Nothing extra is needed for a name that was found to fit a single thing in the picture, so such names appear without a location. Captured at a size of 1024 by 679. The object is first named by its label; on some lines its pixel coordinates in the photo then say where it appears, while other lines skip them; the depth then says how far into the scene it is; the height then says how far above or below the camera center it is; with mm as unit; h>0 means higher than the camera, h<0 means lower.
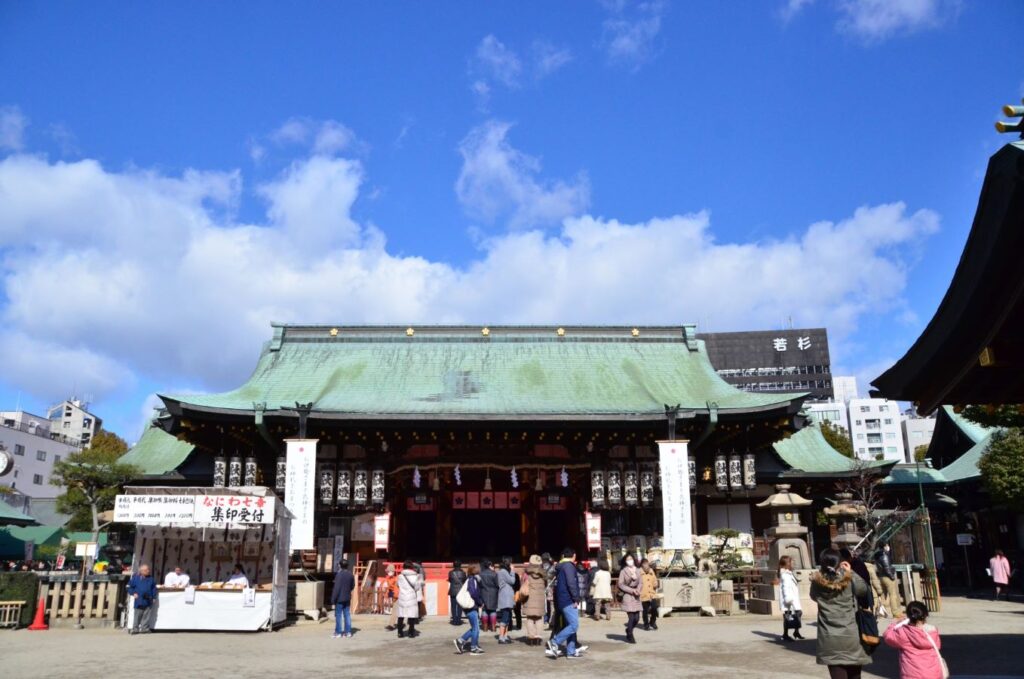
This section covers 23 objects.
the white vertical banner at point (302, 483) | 21967 +1404
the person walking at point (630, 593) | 14836 -1200
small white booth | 16797 -135
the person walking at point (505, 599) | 15180 -1307
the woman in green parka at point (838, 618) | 7844 -921
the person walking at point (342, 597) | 16031 -1303
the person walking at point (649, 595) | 16609 -1382
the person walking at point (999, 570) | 24016 -1357
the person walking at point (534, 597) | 14461 -1222
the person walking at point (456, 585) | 18609 -1254
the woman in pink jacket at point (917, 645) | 7090 -1074
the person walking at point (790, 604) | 14398 -1385
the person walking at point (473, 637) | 13656 -1834
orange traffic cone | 17438 -1819
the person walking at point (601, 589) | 19219 -1444
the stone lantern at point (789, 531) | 19828 -81
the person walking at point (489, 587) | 15125 -1071
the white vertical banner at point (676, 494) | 22266 +989
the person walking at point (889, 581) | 17703 -1222
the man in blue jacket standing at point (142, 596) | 16078 -1236
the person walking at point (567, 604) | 13094 -1241
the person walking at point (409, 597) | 15797 -1302
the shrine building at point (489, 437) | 23203 +2902
